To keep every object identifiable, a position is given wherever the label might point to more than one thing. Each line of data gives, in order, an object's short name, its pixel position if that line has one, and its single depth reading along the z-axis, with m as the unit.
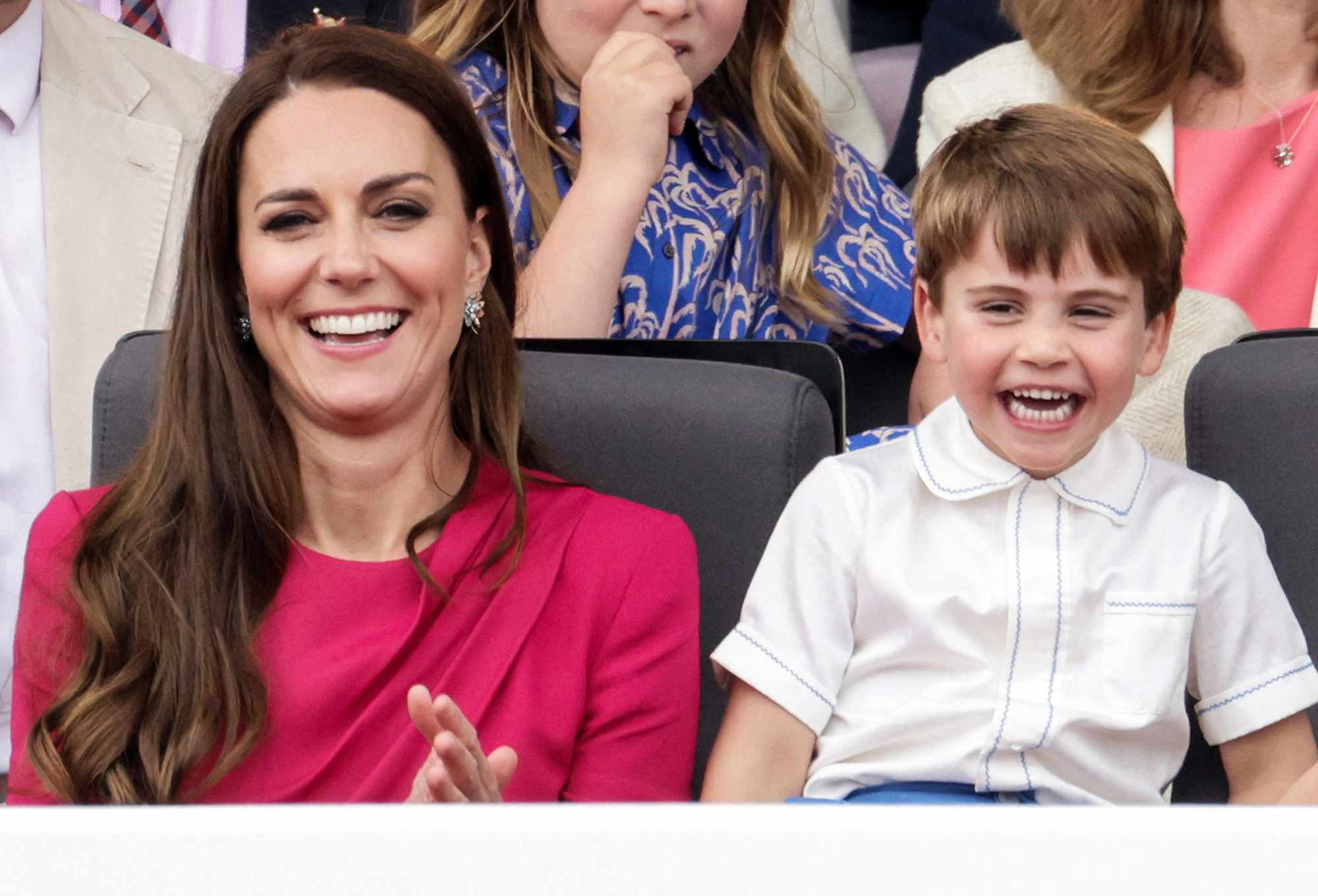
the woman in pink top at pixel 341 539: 6.18
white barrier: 3.94
